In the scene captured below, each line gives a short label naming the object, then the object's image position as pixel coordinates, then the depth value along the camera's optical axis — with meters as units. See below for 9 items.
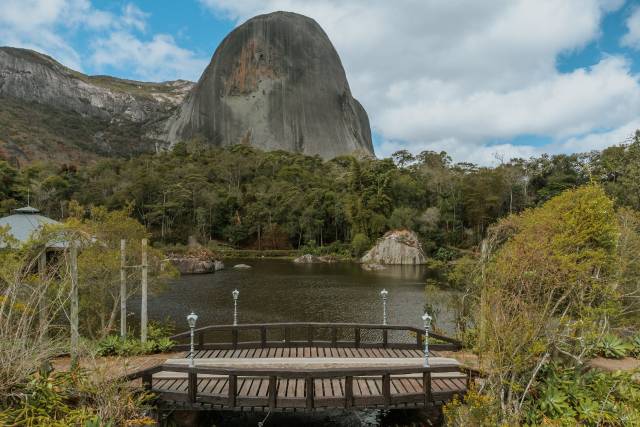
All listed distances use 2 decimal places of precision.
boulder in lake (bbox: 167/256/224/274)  32.44
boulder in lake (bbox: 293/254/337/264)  42.59
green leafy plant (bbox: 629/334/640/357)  8.48
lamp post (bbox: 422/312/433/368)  6.73
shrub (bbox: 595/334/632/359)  8.15
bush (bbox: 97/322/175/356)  8.38
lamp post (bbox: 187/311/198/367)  6.88
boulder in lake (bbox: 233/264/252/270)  35.44
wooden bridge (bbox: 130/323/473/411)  6.16
